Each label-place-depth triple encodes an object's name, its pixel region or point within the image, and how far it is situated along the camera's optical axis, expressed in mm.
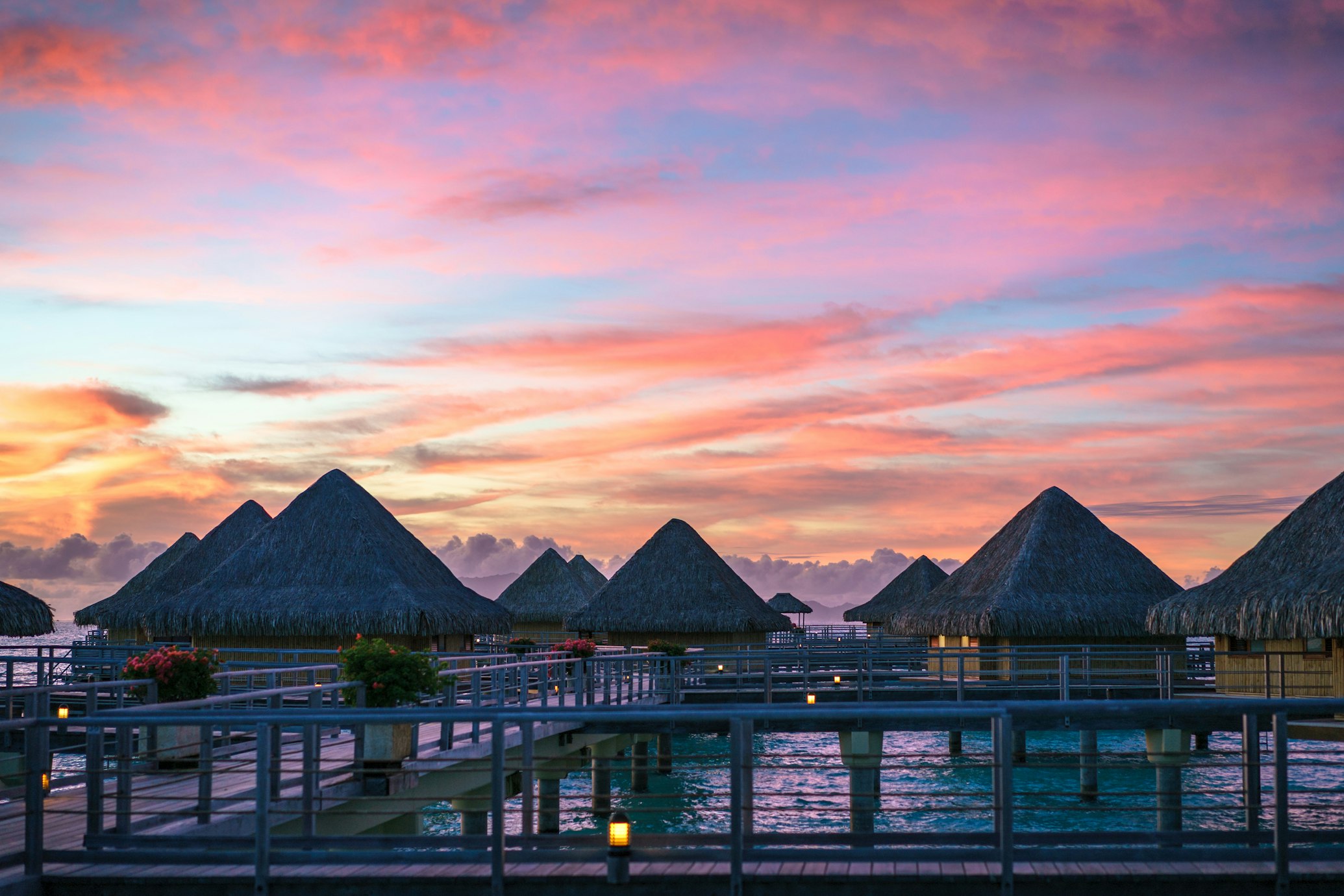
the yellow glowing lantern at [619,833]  9086
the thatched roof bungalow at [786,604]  84000
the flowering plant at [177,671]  14992
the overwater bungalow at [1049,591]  38000
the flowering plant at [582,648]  28359
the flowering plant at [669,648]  35375
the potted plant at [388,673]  16453
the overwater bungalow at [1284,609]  27250
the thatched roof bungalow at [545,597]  64750
